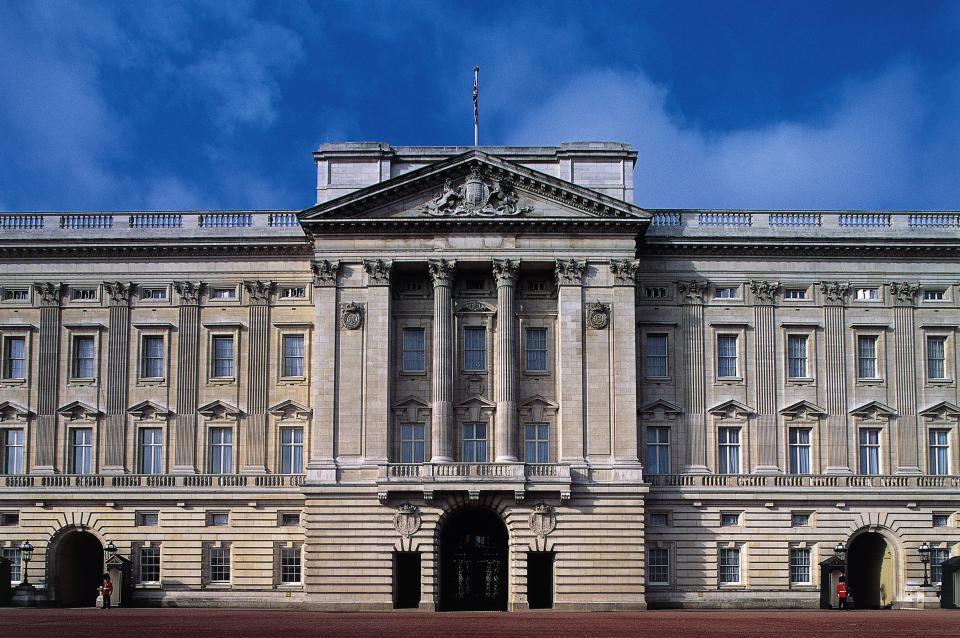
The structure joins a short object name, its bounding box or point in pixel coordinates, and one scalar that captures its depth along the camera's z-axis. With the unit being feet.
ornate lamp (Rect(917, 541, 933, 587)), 192.34
